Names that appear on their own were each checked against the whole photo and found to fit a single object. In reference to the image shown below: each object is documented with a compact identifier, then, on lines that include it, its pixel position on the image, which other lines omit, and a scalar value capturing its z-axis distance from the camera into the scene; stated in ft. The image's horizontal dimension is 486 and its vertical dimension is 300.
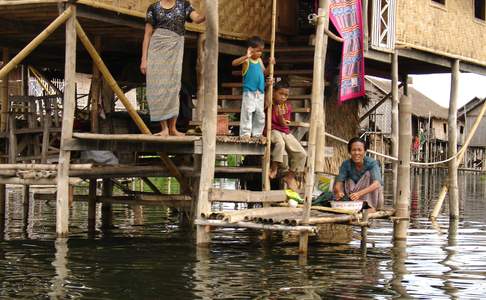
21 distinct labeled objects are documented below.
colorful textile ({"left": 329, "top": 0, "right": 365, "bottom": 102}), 47.78
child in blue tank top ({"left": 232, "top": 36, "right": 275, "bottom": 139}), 39.24
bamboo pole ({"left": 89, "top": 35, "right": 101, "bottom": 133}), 43.88
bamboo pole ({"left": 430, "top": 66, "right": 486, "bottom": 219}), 56.98
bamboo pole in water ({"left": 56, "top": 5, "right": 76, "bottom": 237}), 38.93
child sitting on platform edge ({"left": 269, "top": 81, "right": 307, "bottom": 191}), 41.29
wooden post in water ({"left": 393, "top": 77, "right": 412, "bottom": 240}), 38.70
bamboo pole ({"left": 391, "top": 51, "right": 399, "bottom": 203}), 53.31
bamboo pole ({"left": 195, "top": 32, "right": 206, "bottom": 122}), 43.68
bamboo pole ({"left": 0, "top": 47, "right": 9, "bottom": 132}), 49.14
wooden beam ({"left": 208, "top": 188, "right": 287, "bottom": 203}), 35.53
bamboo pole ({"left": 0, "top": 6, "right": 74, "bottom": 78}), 38.01
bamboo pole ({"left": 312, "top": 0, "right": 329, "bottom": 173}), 43.88
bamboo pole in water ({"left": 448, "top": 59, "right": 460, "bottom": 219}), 58.13
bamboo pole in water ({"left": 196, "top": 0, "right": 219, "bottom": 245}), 35.73
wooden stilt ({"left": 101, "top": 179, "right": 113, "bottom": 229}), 52.85
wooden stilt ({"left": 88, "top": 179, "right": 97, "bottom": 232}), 49.57
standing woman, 37.81
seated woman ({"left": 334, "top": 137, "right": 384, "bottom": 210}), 38.04
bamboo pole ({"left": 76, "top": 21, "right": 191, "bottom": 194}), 39.12
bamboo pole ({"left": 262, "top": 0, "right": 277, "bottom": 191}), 38.70
